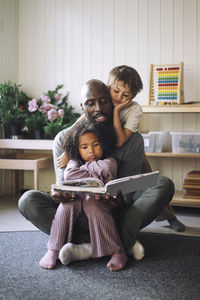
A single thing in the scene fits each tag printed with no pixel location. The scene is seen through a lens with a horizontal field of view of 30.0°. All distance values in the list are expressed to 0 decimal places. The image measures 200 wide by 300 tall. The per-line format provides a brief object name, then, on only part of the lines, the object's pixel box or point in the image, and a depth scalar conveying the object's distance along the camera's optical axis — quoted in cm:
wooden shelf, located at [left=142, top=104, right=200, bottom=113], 298
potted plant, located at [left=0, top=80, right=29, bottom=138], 346
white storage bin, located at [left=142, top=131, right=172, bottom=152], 314
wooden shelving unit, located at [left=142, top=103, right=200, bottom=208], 297
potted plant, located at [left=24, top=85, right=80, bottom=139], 341
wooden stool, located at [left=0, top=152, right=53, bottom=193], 316
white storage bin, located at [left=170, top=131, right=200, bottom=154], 301
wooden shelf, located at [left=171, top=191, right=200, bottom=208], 295
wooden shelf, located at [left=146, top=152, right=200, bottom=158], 298
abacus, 313
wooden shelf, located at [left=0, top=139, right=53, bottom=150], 331
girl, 173
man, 184
